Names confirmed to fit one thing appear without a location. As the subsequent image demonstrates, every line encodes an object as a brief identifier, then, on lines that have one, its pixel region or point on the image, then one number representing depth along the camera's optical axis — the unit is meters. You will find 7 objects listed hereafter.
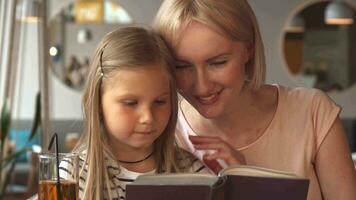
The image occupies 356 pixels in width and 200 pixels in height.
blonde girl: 1.47
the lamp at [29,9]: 6.35
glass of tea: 1.28
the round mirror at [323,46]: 7.03
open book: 1.17
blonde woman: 1.57
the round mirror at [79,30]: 6.88
